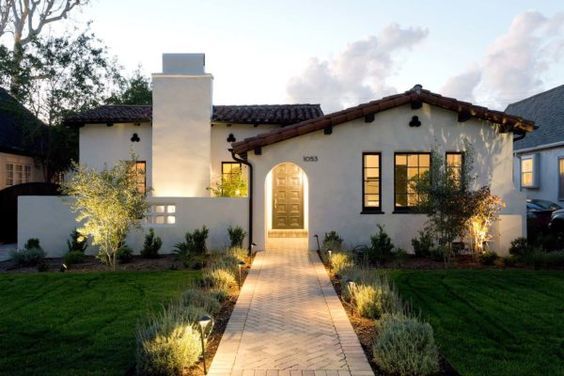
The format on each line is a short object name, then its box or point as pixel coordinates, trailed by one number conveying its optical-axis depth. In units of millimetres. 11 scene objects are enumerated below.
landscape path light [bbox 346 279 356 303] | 7844
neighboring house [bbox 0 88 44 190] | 20969
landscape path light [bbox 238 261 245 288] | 9684
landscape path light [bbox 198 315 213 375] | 5059
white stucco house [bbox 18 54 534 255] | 13859
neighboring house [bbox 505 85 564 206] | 21906
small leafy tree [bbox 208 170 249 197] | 15930
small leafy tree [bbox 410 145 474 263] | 11453
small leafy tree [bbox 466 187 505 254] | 11688
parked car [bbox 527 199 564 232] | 16531
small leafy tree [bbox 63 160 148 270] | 11328
